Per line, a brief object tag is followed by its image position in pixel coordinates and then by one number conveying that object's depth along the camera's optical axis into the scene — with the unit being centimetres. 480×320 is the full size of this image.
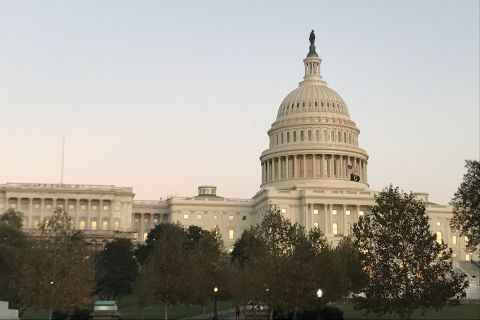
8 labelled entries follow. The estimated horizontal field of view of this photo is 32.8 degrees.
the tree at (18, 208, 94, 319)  6512
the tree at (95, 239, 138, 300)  11038
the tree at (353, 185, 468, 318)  6706
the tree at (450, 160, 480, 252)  6788
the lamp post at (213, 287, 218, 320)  7531
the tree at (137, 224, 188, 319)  7619
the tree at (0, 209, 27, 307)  9061
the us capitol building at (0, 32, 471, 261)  17262
